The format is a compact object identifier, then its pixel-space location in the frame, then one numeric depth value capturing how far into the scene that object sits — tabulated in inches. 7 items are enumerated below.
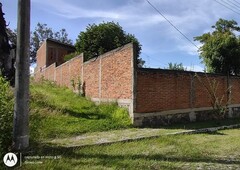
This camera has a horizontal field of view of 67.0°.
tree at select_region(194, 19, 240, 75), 527.4
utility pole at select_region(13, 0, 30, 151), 169.0
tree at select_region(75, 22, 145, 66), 766.2
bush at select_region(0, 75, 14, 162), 171.9
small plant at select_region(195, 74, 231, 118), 367.8
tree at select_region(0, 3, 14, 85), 262.2
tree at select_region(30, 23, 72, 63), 1537.3
